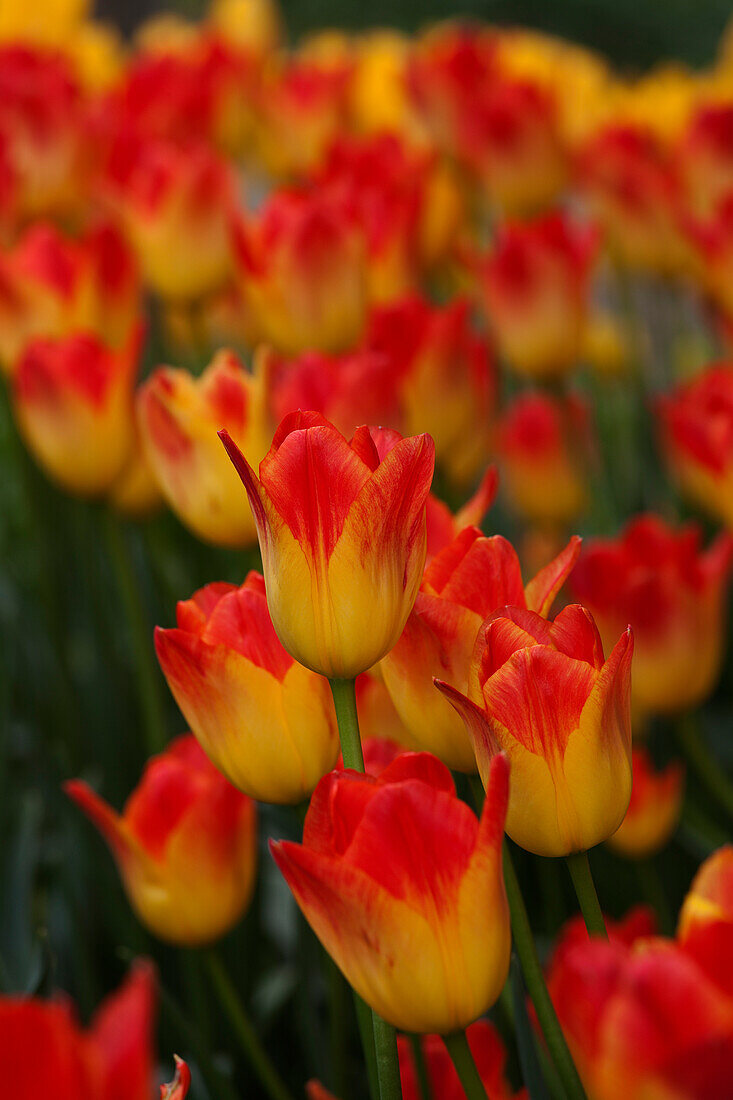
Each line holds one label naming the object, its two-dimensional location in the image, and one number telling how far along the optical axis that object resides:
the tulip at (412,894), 0.92
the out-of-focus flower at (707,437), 1.23
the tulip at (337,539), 0.96
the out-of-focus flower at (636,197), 1.96
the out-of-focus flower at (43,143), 1.81
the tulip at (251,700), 0.99
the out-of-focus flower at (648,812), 1.20
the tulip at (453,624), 0.98
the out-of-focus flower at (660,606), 1.19
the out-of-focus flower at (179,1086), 0.92
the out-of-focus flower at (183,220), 1.62
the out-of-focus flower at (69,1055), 0.85
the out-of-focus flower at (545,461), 1.80
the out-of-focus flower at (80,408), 1.26
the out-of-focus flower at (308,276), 1.38
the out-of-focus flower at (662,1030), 0.88
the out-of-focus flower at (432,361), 1.29
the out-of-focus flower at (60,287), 1.44
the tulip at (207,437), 1.14
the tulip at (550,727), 0.95
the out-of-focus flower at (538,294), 1.55
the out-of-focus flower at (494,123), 1.90
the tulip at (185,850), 1.10
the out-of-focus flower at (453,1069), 1.02
